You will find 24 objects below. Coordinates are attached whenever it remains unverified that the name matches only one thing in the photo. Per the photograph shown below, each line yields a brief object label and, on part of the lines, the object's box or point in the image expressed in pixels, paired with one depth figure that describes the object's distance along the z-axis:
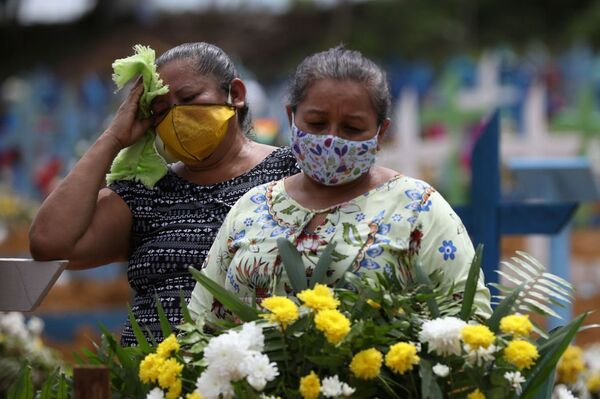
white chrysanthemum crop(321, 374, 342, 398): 4.81
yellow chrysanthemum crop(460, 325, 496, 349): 4.75
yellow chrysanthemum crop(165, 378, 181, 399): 5.05
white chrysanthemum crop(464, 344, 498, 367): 4.81
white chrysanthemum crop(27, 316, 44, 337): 11.24
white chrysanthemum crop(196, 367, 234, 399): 4.82
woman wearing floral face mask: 5.57
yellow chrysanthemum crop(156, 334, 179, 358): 5.15
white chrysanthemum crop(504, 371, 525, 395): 4.85
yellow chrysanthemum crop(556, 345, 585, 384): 9.30
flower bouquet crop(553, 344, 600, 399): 9.32
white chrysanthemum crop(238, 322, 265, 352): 4.87
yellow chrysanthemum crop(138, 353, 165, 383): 5.12
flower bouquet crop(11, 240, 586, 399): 4.83
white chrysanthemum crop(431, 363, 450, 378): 4.83
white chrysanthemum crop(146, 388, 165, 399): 5.07
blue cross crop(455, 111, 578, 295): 9.69
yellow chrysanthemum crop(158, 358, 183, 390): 5.06
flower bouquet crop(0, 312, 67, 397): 9.14
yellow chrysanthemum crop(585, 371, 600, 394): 9.95
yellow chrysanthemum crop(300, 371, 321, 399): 4.83
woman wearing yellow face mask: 6.92
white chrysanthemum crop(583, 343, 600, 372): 10.37
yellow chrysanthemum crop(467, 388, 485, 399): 4.84
